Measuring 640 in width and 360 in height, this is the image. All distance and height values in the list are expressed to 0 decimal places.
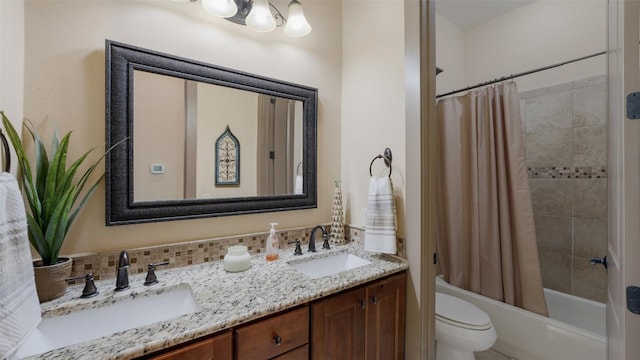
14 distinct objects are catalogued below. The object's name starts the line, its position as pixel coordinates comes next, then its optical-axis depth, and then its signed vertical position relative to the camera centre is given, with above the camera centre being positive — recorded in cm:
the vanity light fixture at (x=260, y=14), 127 +90
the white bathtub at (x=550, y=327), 145 -98
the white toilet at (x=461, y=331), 144 -89
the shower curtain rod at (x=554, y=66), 180 +81
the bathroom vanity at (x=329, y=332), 81 -59
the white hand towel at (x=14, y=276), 60 -25
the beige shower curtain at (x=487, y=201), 181 -17
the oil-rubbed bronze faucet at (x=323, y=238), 153 -37
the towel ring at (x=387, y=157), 147 +14
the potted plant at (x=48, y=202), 87 -8
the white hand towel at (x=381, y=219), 138 -22
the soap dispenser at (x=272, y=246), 138 -36
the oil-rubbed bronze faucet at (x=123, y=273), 99 -37
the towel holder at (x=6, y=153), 78 +9
